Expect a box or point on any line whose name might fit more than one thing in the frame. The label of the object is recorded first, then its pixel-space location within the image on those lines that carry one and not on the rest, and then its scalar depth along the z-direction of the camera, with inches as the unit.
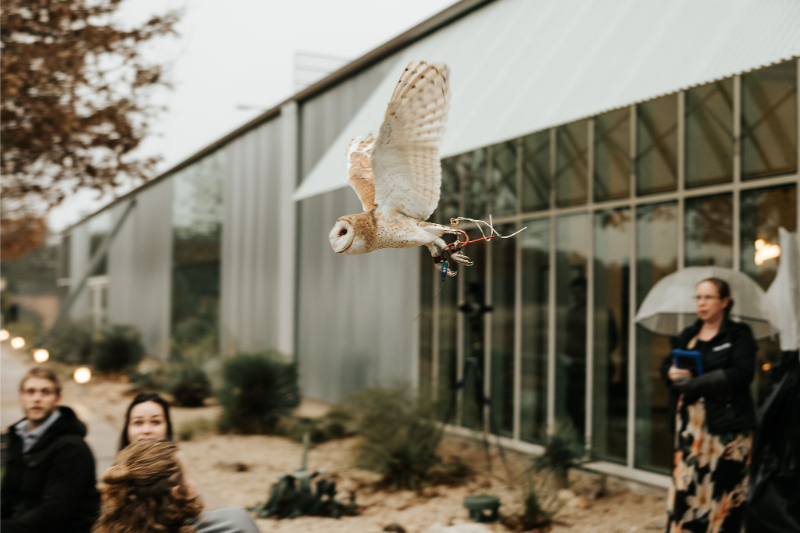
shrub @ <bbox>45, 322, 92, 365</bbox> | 667.4
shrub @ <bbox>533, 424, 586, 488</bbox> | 209.3
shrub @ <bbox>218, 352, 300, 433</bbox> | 327.0
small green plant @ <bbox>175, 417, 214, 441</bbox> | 318.0
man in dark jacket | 100.7
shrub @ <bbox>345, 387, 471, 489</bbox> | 230.4
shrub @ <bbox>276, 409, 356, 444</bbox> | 308.2
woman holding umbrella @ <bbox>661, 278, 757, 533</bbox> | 130.8
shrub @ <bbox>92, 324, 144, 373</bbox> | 588.7
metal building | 130.9
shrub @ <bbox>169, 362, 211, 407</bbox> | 420.8
